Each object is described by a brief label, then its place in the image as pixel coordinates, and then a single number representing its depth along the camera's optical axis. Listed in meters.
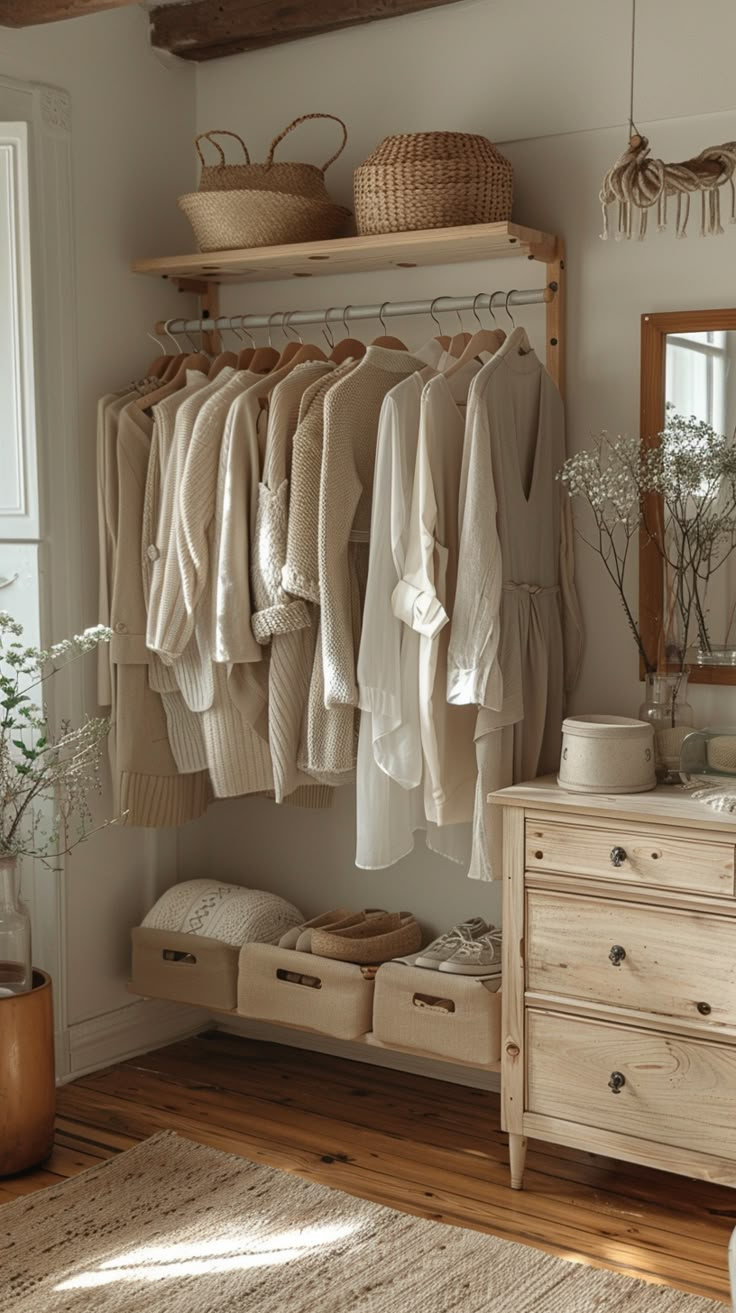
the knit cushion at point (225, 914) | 3.62
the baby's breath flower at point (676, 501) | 3.03
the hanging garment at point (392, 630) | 3.06
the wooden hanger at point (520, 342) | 3.11
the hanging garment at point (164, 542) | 3.46
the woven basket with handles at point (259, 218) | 3.44
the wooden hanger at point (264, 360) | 3.57
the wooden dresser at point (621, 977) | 2.72
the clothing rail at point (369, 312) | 3.29
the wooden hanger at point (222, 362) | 3.62
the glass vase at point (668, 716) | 3.04
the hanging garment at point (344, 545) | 3.18
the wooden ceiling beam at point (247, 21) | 3.48
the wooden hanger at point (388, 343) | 3.40
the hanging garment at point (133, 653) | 3.50
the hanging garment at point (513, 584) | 2.99
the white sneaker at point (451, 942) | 3.29
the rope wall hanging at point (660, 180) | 2.63
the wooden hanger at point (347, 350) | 3.44
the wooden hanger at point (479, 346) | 3.21
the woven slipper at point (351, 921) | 3.50
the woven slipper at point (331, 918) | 3.63
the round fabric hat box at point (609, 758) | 2.89
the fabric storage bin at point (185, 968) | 3.58
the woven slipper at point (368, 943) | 3.42
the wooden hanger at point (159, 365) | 3.67
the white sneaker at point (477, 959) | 3.22
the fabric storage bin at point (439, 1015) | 3.13
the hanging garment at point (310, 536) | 3.21
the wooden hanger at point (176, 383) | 3.54
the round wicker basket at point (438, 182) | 3.17
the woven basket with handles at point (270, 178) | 3.49
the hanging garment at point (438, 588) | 3.01
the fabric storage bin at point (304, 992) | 3.35
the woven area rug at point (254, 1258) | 2.57
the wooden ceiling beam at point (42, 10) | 3.08
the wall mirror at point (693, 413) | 3.10
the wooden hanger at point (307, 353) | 3.46
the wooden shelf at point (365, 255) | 3.16
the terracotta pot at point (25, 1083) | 3.05
